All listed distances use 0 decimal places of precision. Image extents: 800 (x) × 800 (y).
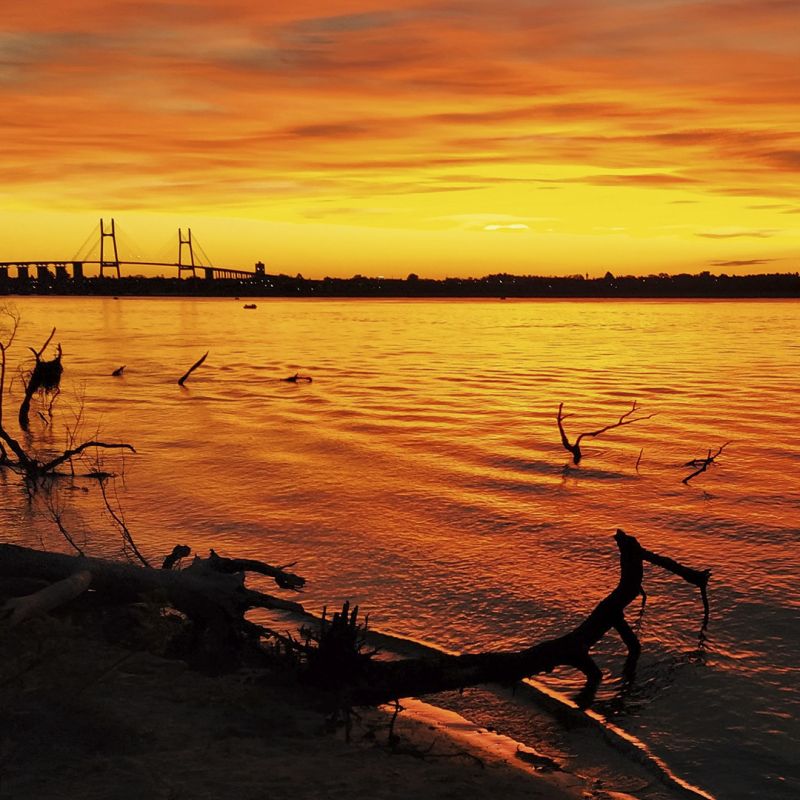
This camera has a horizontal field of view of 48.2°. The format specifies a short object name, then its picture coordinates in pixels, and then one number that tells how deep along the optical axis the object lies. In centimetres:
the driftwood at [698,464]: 1761
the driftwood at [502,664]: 658
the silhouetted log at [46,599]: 614
